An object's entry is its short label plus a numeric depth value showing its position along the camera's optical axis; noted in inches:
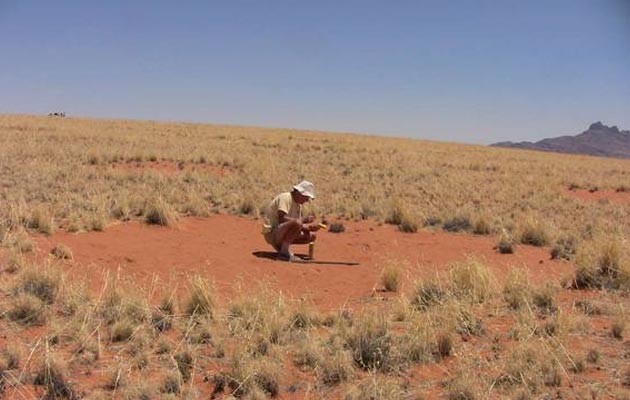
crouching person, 379.9
